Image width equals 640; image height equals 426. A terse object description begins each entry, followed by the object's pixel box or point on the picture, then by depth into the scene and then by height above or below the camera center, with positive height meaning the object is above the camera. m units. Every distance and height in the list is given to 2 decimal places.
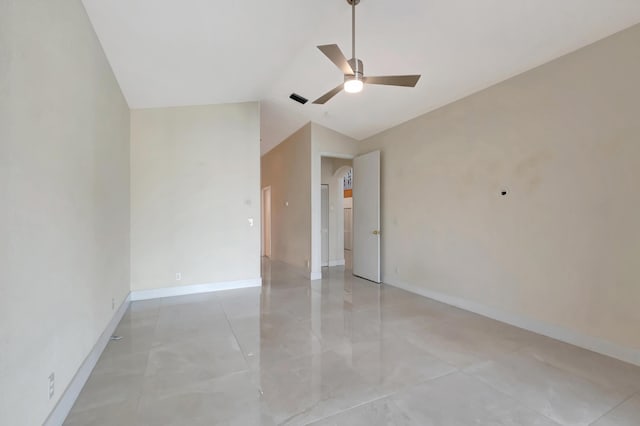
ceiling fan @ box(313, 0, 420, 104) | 2.33 +1.15
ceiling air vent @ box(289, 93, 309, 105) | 4.82 +1.89
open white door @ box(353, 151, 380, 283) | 5.55 -0.08
